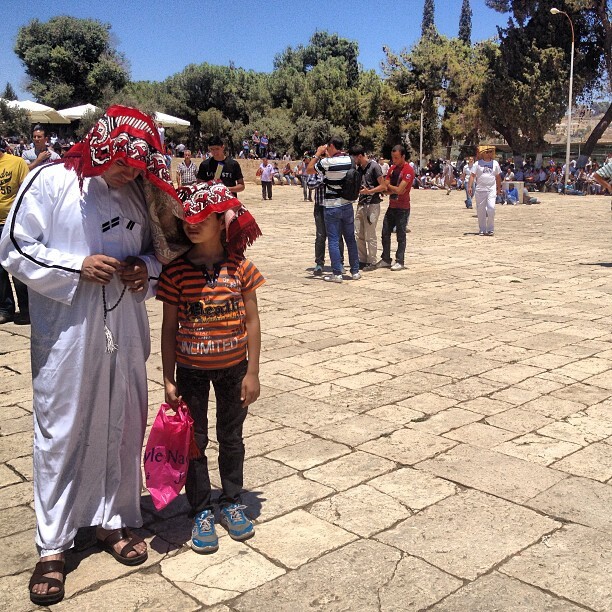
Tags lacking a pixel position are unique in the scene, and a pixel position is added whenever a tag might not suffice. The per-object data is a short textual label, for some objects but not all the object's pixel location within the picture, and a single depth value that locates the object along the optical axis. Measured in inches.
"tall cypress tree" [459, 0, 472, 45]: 3683.6
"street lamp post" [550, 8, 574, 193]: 1222.6
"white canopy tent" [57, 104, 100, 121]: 1110.9
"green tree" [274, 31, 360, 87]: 2556.6
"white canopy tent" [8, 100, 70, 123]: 1081.4
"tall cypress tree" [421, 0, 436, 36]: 3589.1
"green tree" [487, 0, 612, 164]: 1460.4
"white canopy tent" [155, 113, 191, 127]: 1144.4
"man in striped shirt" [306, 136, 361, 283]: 357.4
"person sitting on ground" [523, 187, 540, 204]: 974.4
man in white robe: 112.2
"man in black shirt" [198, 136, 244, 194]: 366.3
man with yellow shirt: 276.5
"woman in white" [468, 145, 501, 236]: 553.0
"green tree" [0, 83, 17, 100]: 2258.6
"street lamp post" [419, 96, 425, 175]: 1620.3
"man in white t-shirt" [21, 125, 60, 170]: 362.9
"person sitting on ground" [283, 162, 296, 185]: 1336.1
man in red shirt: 402.0
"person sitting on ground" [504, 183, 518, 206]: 961.5
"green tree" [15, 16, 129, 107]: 1847.9
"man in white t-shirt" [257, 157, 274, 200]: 979.9
